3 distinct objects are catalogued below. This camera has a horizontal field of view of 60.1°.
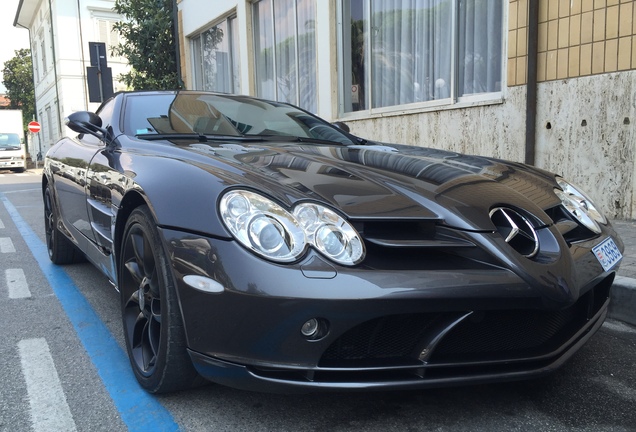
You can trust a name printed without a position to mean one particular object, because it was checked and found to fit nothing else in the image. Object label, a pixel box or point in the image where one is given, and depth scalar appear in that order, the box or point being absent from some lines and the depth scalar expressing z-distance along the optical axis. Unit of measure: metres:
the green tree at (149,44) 13.04
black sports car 1.66
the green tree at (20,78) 45.09
